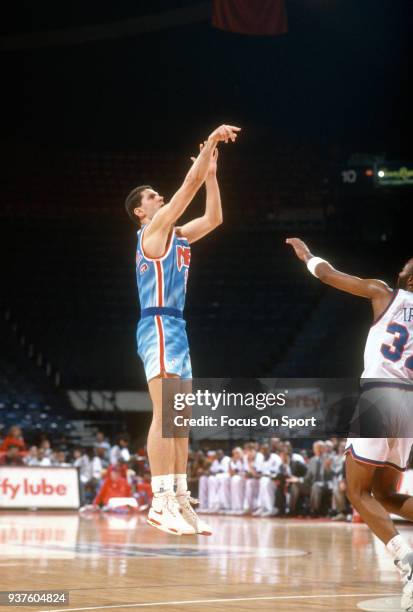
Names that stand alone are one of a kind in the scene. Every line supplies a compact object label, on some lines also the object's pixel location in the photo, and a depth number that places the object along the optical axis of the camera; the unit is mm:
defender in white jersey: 6238
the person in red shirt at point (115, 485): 19391
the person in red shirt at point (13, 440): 19766
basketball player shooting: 5270
